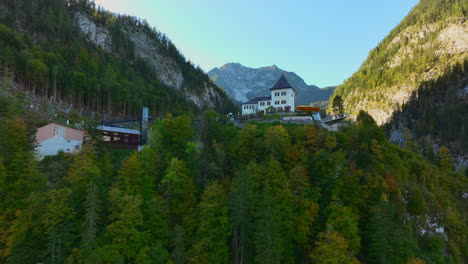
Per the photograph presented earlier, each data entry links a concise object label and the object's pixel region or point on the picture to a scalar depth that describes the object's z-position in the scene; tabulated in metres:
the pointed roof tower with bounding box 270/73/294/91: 65.50
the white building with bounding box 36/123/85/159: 41.53
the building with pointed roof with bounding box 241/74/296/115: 64.36
